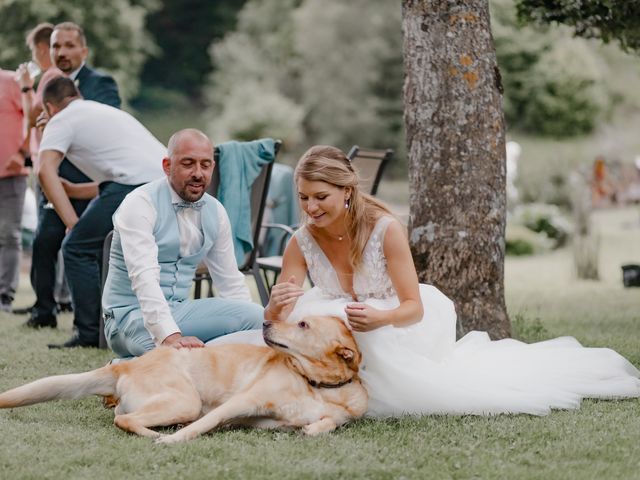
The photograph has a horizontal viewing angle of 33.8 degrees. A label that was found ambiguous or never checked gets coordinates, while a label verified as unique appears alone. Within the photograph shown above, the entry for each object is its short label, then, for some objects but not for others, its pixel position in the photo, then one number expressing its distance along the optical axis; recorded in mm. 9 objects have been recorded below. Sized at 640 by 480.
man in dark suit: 6887
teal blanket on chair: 6363
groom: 4648
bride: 4426
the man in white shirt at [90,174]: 6285
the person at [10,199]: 8406
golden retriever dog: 3996
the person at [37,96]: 7711
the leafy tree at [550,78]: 32469
